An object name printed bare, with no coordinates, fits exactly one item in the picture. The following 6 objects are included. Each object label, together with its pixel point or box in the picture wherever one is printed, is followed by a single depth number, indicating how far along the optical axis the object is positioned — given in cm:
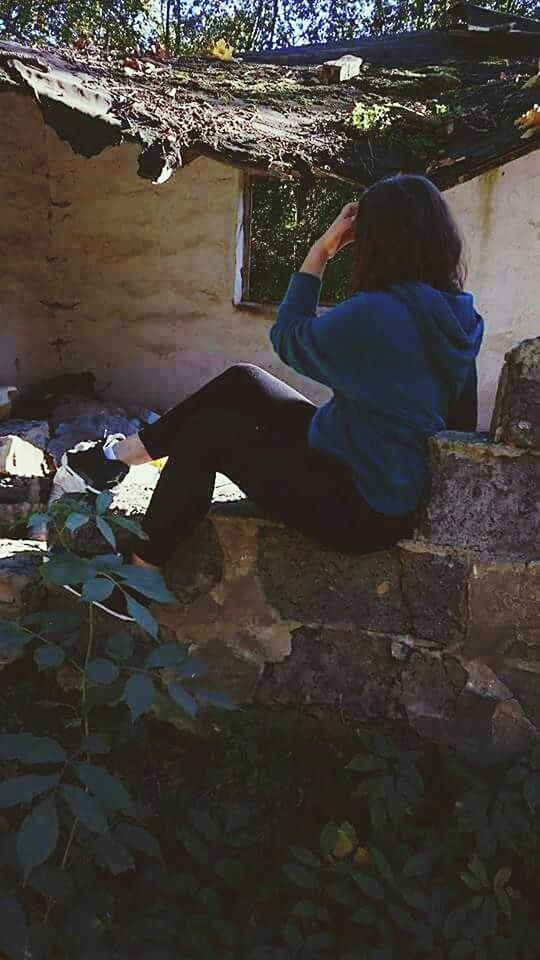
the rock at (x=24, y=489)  345
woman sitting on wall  202
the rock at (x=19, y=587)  246
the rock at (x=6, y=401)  575
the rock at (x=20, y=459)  365
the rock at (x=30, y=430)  528
